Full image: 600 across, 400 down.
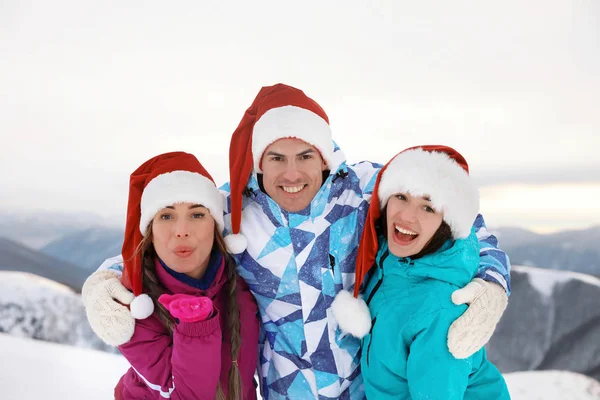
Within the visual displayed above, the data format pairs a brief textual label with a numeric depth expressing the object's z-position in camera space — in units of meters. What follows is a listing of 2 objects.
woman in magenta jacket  1.21
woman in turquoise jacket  1.17
